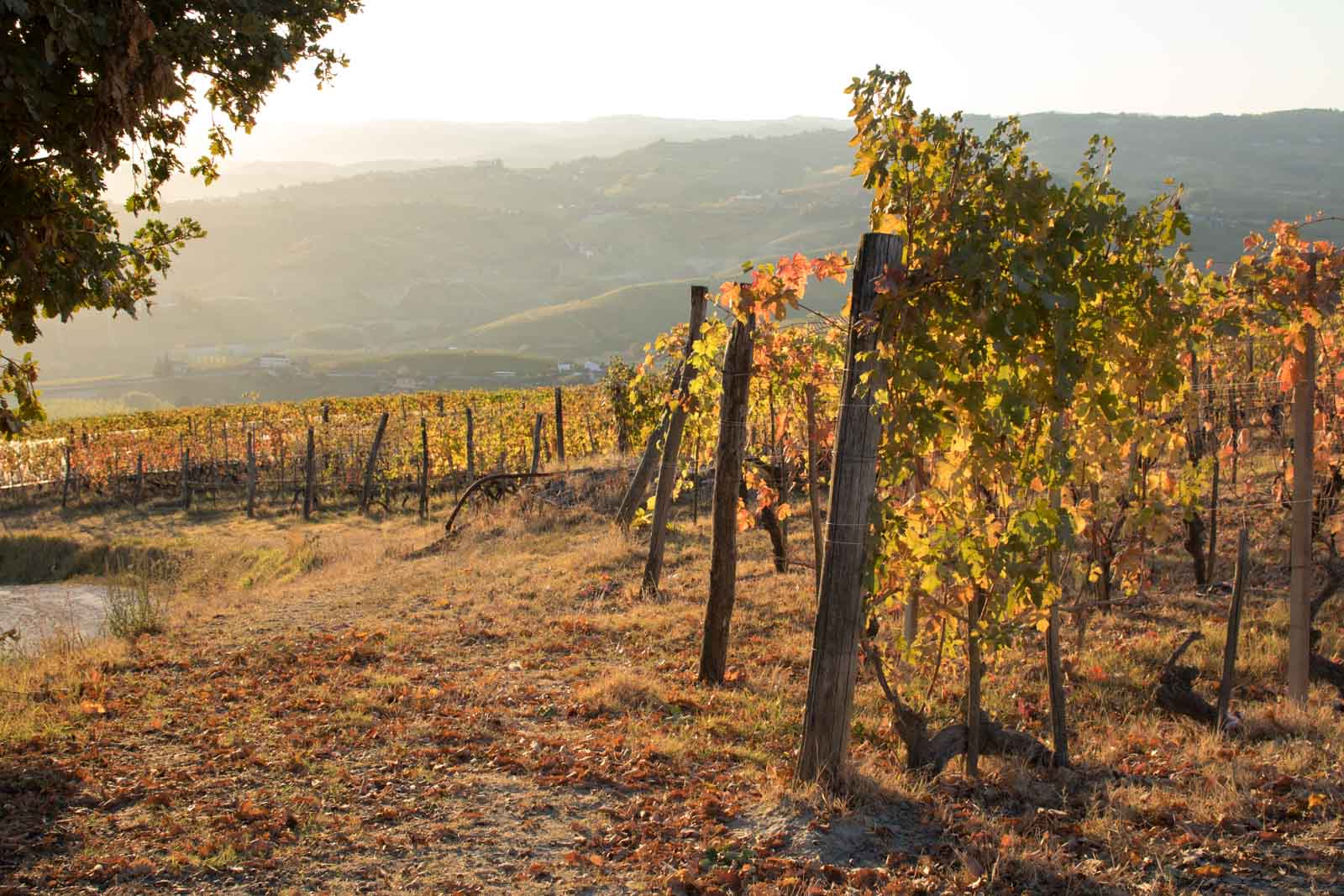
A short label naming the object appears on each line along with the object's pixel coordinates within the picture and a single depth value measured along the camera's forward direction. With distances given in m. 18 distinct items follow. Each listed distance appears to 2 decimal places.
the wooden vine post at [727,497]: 6.15
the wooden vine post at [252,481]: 18.69
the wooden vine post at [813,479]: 6.10
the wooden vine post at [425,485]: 15.80
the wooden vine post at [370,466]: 17.47
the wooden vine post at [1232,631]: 5.13
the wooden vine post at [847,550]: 3.97
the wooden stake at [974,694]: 4.50
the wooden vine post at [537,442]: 15.21
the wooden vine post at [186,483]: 20.06
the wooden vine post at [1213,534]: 7.20
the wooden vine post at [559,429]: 17.59
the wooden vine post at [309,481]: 17.78
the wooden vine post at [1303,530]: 5.51
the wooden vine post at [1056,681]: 4.56
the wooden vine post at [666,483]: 8.24
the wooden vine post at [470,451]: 16.59
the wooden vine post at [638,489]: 11.16
